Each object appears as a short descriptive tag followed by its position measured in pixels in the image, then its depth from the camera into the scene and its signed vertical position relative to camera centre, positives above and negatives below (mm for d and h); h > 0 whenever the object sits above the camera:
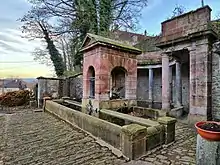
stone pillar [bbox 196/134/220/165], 2830 -1092
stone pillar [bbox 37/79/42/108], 13121 -528
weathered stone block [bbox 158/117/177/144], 4598 -1098
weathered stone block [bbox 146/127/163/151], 4098 -1267
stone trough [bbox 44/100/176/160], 3779 -1171
